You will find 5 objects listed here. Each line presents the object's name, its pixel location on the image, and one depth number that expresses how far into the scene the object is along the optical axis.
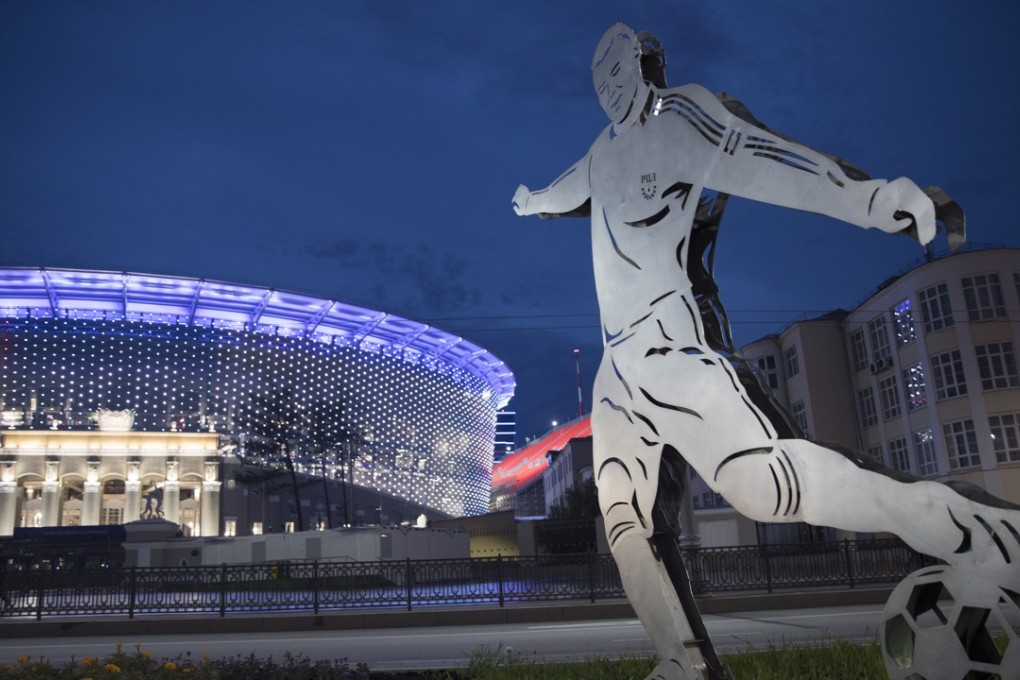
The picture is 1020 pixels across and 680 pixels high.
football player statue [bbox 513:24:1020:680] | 3.15
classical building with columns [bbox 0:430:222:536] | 61.06
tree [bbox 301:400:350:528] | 53.56
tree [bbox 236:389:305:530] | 51.50
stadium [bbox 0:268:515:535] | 62.09
